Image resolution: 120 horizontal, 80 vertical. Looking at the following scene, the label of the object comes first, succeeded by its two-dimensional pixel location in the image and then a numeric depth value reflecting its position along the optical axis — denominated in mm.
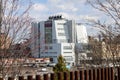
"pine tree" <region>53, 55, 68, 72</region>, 22469
